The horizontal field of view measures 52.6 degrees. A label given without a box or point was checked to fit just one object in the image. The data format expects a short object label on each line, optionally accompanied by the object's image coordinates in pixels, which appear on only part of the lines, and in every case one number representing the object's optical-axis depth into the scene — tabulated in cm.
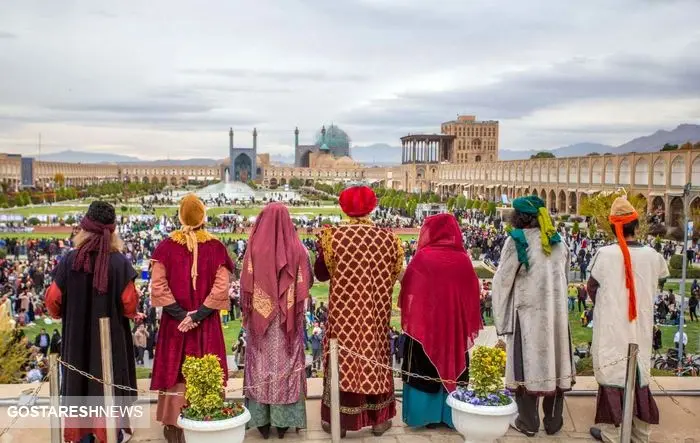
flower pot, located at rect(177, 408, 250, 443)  263
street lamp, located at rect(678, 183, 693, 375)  695
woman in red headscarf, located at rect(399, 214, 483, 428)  327
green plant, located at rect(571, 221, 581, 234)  1995
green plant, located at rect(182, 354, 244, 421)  269
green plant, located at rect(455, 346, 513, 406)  284
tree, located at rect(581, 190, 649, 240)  1714
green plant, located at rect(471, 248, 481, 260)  1693
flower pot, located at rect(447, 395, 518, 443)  278
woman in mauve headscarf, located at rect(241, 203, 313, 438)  315
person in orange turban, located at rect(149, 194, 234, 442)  316
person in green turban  327
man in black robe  306
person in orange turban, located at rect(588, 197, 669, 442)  323
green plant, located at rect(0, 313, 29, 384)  512
